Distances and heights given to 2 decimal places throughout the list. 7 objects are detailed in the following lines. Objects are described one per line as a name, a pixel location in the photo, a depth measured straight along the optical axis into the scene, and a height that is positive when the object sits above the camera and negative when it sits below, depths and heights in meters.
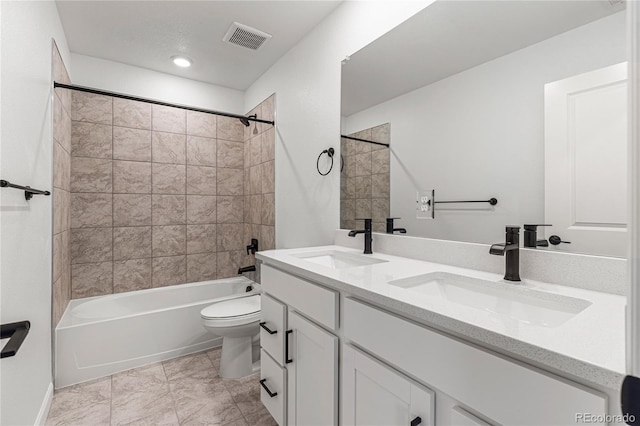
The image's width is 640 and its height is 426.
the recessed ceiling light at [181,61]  2.66 +1.40
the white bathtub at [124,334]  2.07 -0.92
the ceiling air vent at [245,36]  2.20 +1.38
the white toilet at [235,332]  2.06 -0.85
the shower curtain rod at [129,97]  1.98 +0.85
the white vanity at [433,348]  0.53 -0.32
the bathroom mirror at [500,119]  0.88 +0.37
